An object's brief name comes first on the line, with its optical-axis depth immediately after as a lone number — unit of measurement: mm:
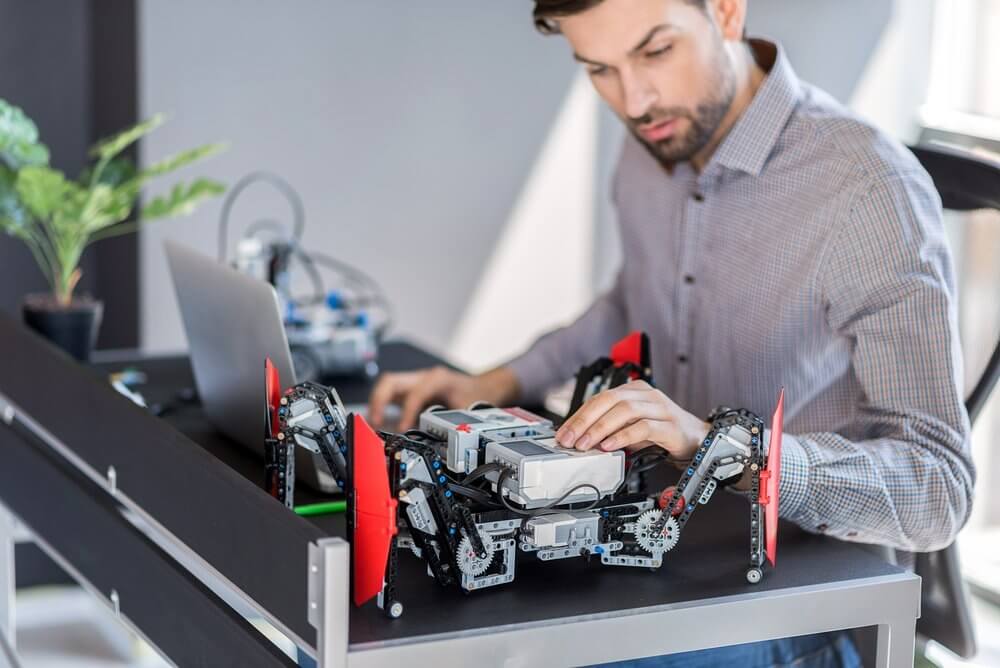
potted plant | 2016
